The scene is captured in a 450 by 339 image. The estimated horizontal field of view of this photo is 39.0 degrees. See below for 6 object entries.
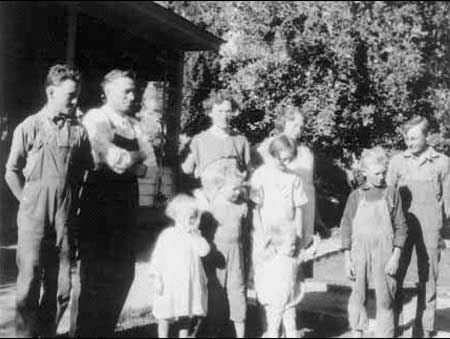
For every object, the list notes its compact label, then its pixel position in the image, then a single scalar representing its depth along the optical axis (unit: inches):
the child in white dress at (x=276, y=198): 187.8
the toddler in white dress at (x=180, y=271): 170.1
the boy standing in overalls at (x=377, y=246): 186.2
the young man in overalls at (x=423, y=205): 203.6
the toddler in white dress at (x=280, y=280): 179.3
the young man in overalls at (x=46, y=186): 156.1
